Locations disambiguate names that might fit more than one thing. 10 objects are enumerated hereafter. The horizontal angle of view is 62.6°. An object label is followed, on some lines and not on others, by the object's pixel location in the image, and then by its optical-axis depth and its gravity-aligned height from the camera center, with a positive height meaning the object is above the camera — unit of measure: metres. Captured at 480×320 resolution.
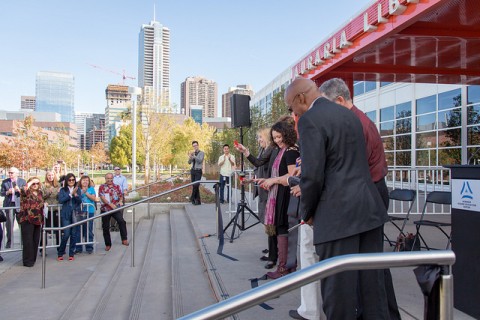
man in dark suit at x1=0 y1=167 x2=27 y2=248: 9.02 -0.73
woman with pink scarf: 4.27 -0.32
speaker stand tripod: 6.90 -0.82
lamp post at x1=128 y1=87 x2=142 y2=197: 17.95 +2.20
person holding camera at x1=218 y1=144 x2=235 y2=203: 12.26 -0.04
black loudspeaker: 7.29 +0.97
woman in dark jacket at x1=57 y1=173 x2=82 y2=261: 8.23 -0.97
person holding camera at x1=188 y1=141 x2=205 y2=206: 12.57 +0.01
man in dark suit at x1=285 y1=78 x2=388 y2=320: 2.22 -0.18
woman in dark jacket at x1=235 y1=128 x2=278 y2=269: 5.16 -0.03
